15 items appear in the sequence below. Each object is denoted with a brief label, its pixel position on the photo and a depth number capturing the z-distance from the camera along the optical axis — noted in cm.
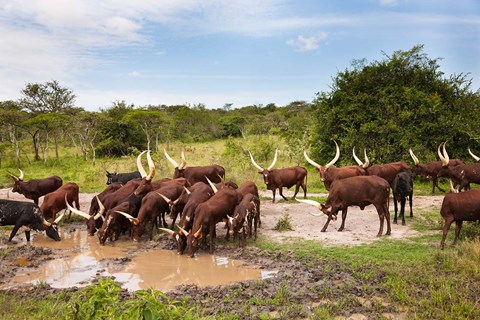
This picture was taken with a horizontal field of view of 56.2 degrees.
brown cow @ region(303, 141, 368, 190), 1376
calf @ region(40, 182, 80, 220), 1289
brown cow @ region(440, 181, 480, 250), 883
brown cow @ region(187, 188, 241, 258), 986
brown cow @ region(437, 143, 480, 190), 1392
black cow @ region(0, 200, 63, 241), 1113
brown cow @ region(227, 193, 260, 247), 1009
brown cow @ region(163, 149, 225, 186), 1591
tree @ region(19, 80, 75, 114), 3881
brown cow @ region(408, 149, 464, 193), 1554
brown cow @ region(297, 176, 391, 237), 1072
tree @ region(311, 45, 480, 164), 1914
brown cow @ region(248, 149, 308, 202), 1549
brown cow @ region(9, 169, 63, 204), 1490
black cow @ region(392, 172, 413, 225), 1152
